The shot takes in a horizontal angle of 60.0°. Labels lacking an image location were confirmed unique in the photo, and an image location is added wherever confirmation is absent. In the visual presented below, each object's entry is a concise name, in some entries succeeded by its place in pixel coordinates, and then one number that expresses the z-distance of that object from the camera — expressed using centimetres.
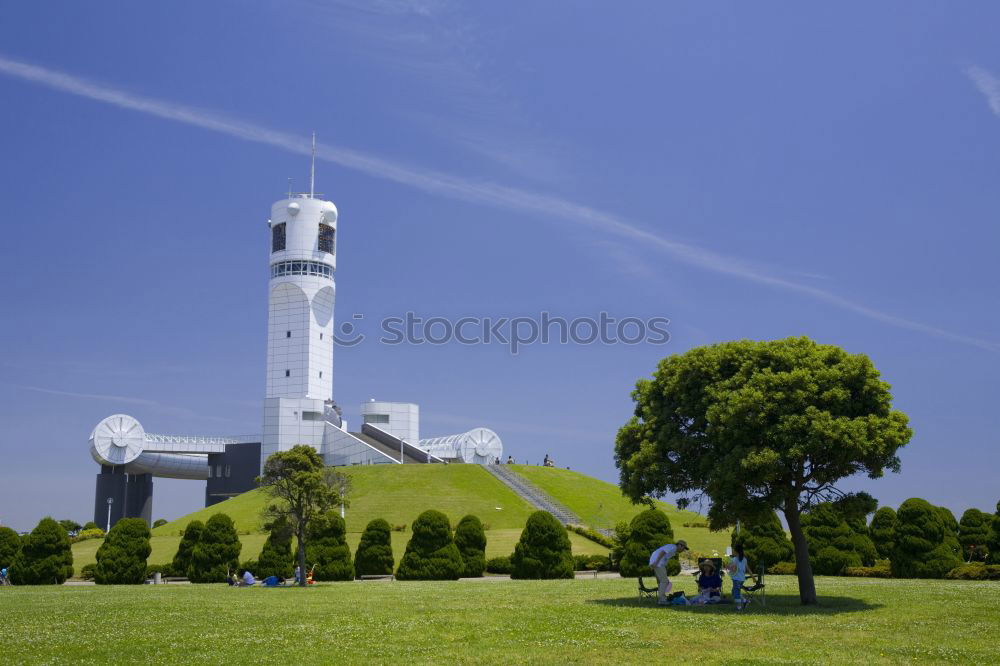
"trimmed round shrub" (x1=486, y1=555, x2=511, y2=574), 4684
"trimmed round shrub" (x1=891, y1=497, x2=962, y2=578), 3788
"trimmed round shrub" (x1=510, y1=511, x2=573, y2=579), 4228
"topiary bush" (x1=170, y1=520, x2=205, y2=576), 4669
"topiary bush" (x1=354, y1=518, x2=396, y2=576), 4547
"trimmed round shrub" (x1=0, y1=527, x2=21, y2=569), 4566
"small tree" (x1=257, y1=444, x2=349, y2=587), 3828
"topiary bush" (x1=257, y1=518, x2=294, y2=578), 4309
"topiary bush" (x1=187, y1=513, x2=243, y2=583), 4416
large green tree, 2461
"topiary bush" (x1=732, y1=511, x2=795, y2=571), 4388
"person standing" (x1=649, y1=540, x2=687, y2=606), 2417
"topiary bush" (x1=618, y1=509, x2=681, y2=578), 4053
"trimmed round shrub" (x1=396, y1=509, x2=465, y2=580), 4209
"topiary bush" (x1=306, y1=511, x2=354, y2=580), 4338
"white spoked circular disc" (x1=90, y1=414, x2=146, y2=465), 9894
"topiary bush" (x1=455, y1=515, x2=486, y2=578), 4419
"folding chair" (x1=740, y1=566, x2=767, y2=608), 2462
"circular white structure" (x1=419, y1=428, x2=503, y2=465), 10025
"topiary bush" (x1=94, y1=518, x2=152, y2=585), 4331
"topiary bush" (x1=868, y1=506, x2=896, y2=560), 4222
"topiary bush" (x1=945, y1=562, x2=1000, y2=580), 3644
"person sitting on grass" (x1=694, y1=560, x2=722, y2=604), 2495
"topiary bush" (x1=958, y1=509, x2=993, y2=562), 4381
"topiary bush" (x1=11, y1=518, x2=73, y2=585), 4319
